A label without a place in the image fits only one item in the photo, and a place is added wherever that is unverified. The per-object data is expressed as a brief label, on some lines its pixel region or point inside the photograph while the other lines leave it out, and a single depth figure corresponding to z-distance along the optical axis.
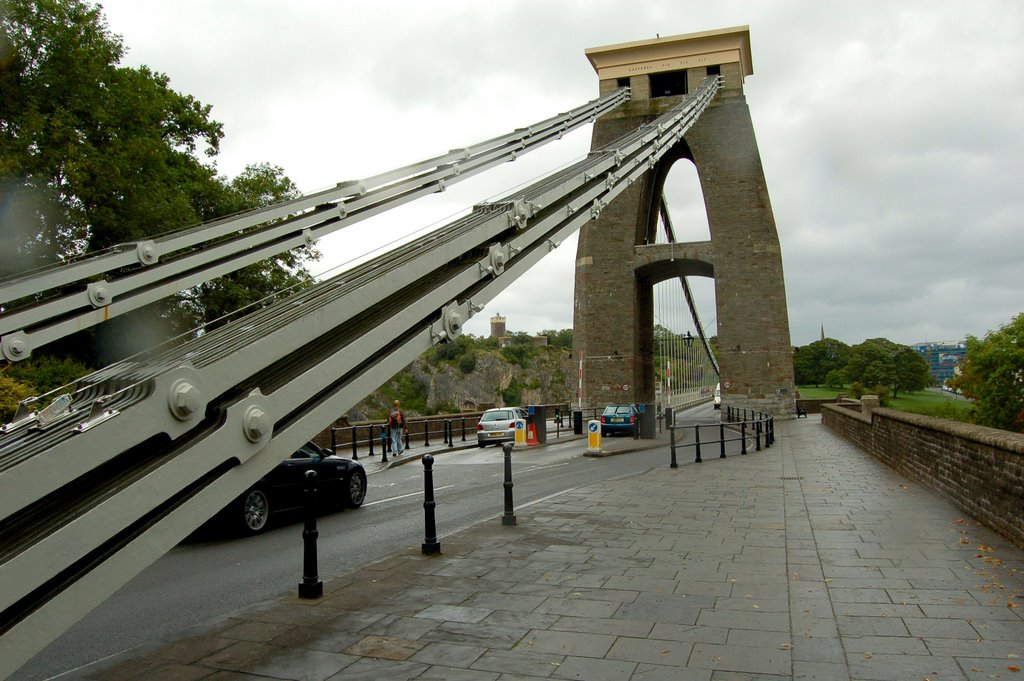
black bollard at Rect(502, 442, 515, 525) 8.76
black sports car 9.52
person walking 20.14
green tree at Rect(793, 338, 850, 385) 122.75
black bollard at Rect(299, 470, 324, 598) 5.92
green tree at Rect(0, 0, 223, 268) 15.89
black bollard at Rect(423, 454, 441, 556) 7.37
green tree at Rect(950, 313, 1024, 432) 50.75
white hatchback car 24.22
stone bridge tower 39.81
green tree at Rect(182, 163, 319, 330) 21.70
